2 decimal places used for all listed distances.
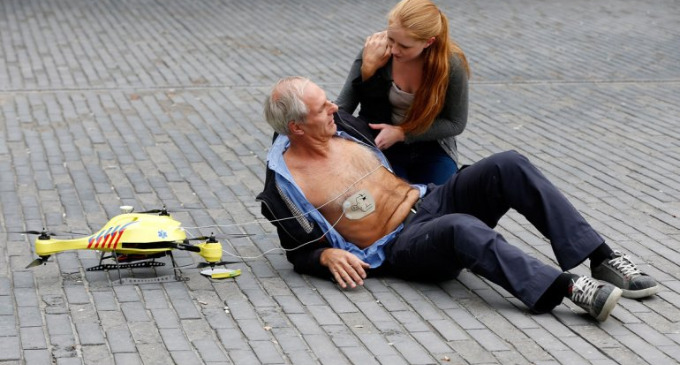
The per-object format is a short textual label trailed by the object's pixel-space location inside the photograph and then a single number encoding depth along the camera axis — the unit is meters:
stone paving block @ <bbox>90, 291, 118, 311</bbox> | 10.14
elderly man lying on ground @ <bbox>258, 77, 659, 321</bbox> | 10.00
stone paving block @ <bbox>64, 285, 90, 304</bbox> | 10.28
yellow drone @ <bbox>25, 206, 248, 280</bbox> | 10.40
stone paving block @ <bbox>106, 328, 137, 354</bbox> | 9.23
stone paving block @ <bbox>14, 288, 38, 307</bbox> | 10.20
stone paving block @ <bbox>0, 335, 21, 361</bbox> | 9.02
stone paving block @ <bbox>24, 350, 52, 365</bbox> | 8.95
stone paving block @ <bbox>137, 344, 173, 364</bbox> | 9.00
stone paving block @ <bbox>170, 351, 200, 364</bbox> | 8.99
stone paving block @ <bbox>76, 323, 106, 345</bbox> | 9.37
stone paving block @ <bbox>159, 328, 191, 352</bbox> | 9.28
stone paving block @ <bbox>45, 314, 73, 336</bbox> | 9.55
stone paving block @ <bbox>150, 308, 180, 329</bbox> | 9.78
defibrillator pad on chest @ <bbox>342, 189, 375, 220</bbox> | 10.83
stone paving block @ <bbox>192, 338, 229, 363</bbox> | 9.07
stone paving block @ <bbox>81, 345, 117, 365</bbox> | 8.97
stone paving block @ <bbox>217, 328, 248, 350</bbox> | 9.35
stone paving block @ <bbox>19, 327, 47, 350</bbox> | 9.24
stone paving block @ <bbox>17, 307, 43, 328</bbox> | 9.72
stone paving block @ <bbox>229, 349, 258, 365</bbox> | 9.04
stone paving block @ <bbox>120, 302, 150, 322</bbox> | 9.90
